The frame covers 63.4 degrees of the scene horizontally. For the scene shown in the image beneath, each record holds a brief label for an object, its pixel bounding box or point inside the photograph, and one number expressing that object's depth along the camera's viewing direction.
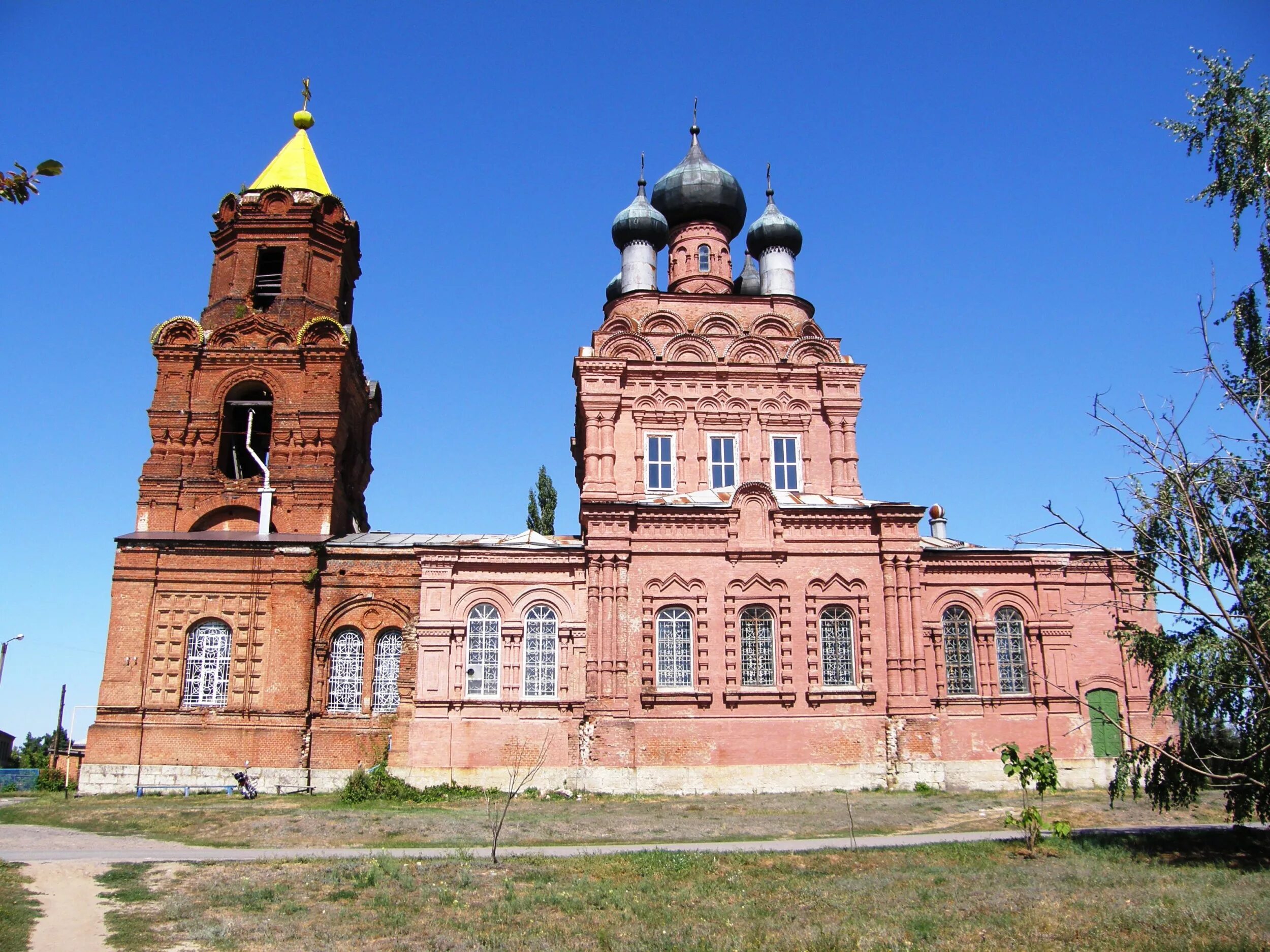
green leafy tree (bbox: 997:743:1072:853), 15.52
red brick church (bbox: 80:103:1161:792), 22.47
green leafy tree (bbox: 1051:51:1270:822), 12.20
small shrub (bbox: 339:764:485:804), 20.62
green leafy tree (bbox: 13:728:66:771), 35.41
